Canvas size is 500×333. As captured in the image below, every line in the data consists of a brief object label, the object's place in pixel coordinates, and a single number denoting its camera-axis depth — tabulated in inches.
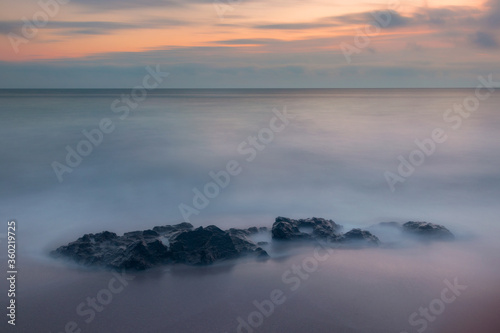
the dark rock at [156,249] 255.4
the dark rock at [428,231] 305.6
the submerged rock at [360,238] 294.5
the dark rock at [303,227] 296.0
